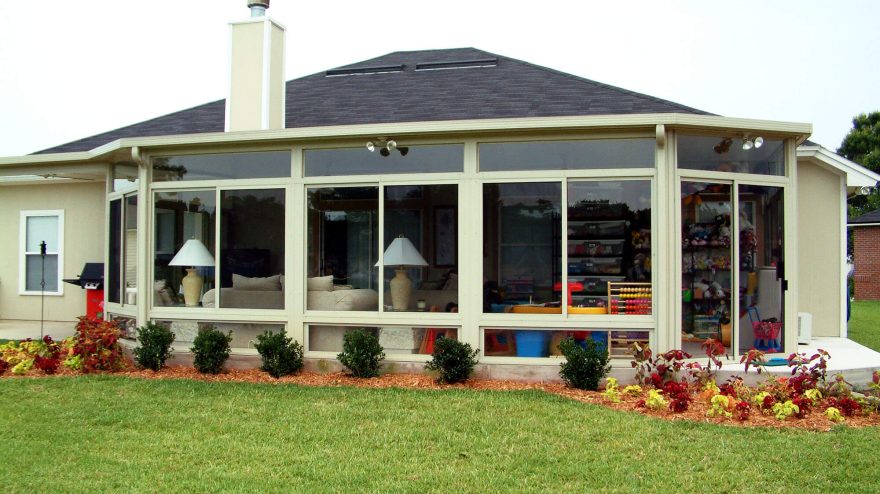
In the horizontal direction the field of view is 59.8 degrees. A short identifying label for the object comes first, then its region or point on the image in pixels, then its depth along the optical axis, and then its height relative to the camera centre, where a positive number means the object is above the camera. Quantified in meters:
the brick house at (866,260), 25.44 +0.05
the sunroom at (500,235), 7.78 +0.28
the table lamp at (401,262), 8.27 +0.00
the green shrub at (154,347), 8.54 -0.95
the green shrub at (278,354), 8.16 -0.98
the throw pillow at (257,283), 8.64 -0.24
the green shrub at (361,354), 8.00 -0.96
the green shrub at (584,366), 7.39 -1.01
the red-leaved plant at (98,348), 8.62 -0.98
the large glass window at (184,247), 8.89 +0.18
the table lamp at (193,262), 8.90 +0.00
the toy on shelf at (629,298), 7.79 -0.37
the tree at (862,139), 36.19 +5.84
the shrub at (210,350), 8.29 -0.96
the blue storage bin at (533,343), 7.93 -0.84
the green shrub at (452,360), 7.68 -0.99
